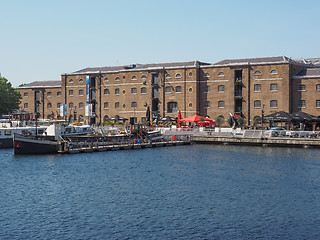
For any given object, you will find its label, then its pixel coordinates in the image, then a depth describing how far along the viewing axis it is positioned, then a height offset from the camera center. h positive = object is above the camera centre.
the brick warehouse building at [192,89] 98.56 +6.97
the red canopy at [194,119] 86.76 +0.21
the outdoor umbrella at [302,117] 77.19 +0.55
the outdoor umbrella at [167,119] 103.86 +0.23
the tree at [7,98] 110.81 +5.00
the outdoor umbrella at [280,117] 76.22 +0.54
